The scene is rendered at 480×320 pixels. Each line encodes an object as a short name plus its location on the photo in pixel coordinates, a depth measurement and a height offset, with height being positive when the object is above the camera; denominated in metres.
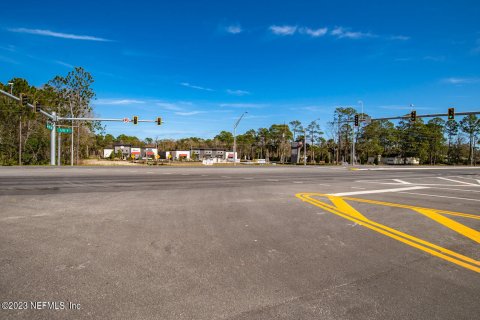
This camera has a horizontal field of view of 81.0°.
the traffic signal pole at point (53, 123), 31.35 +3.19
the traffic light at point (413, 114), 29.70 +4.37
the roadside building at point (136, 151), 146.81 +0.38
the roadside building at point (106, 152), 142.70 -0.35
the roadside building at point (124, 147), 146.88 +2.35
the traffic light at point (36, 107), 27.54 +4.27
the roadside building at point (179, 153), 133.50 -0.41
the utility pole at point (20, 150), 40.04 -0.04
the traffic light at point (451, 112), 26.72 +4.16
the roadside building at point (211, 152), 144.48 +0.29
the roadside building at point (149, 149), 145.06 +1.25
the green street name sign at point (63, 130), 33.77 +2.51
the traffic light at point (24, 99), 25.14 +4.59
